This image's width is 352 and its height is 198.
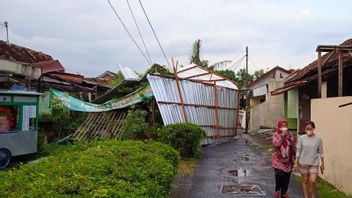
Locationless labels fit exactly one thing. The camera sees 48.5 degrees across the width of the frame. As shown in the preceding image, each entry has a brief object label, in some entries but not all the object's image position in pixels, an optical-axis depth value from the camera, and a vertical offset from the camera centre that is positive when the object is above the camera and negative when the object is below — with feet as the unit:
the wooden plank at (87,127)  51.84 -2.04
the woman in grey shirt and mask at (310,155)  24.41 -2.41
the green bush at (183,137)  43.34 -2.54
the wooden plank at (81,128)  52.61 -2.12
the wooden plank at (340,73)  30.99 +3.45
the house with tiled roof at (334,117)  27.07 +0.00
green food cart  38.45 -1.31
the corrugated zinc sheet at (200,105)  48.78 +1.39
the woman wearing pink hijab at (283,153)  24.93 -2.38
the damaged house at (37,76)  39.30 +4.26
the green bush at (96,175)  12.34 -2.36
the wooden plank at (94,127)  52.34 -1.94
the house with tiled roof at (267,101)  90.17 +3.67
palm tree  103.96 +16.48
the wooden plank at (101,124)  52.08 -1.53
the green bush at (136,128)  47.98 -1.77
